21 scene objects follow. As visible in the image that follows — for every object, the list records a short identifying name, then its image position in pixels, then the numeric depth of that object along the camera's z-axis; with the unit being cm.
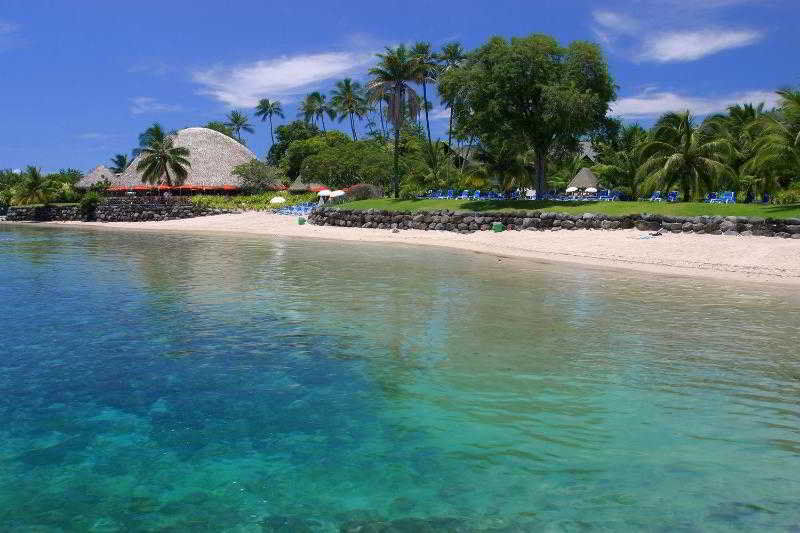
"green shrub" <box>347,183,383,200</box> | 5994
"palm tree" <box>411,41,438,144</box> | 5216
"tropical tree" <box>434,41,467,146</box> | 6222
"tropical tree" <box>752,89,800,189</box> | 2669
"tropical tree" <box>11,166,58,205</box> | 7400
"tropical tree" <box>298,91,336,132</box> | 10019
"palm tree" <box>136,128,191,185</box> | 7219
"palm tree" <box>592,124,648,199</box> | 4738
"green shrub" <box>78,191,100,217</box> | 7012
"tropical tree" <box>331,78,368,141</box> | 9212
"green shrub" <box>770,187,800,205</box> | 3011
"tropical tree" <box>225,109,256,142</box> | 12019
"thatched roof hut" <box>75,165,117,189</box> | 8038
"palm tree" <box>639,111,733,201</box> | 3409
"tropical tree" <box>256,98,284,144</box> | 11603
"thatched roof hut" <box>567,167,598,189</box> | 5981
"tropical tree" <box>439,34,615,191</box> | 3816
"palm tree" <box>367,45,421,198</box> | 5119
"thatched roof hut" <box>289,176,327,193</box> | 7006
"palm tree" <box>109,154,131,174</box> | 11712
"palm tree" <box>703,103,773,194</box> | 3638
